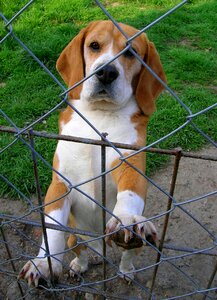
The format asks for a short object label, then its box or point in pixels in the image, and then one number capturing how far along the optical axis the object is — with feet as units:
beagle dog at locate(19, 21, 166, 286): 1.54
